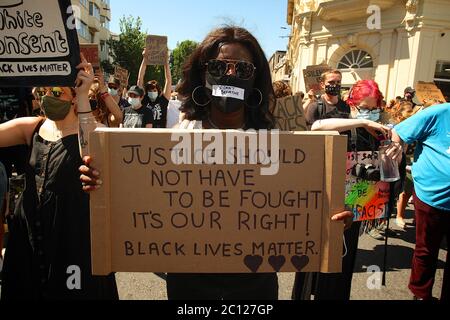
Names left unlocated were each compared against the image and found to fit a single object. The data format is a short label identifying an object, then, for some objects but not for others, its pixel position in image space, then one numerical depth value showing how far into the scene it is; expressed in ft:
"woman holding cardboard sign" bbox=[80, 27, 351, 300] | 5.39
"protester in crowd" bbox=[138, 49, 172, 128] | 16.76
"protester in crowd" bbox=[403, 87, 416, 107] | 28.53
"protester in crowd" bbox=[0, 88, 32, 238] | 14.52
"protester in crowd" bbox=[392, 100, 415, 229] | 16.49
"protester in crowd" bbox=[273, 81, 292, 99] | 15.15
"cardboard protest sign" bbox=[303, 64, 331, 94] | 21.46
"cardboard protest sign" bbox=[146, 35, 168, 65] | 17.04
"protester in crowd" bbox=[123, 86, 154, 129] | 19.75
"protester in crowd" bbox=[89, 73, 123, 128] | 10.21
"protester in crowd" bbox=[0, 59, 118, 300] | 6.84
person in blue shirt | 8.70
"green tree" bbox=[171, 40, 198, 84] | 168.66
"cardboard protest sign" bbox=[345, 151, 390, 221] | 9.14
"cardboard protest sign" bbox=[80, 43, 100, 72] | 10.19
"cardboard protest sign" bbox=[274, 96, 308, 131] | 6.85
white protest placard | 5.39
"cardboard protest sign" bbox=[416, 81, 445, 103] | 18.85
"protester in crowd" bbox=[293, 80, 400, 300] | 7.91
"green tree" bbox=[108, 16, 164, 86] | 107.01
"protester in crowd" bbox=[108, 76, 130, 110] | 24.60
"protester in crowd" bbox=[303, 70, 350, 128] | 11.29
